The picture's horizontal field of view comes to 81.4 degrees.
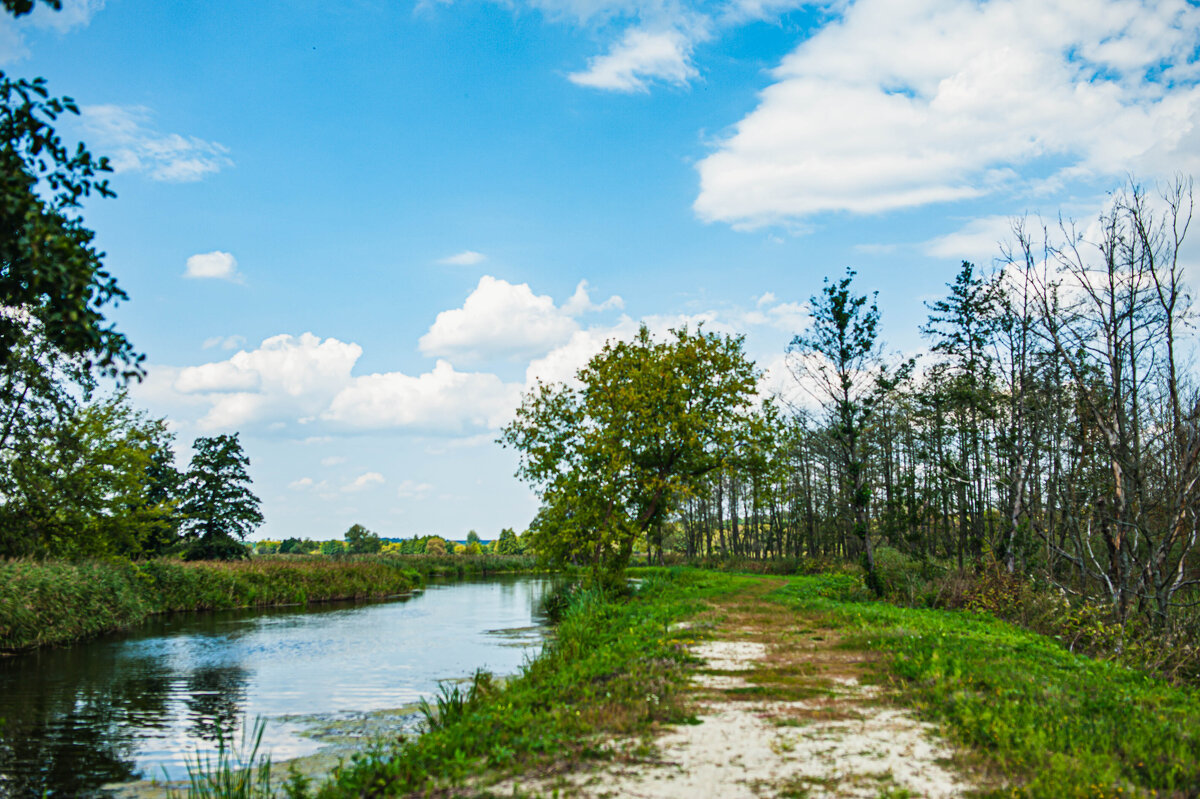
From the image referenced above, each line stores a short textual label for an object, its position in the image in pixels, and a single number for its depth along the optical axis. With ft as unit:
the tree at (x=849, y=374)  79.15
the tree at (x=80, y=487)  78.28
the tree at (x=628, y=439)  74.49
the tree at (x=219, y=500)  149.79
